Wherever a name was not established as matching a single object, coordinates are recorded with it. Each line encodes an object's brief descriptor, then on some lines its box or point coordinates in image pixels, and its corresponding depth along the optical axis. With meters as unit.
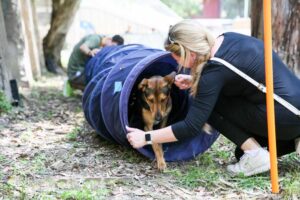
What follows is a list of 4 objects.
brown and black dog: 4.41
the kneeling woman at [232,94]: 3.28
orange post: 2.93
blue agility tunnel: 4.12
